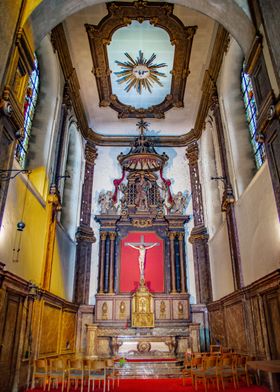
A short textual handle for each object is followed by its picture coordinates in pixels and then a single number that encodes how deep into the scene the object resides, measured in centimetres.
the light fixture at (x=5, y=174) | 497
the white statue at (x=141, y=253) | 1277
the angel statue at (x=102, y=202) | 1382
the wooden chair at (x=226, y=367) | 672
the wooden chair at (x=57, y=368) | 664
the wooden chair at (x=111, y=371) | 668
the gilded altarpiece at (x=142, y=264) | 1145
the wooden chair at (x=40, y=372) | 683
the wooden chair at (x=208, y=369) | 660
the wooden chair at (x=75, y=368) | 654
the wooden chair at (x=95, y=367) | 647
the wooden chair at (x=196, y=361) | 741
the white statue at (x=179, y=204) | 1388
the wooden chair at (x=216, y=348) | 981
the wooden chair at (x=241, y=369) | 705
